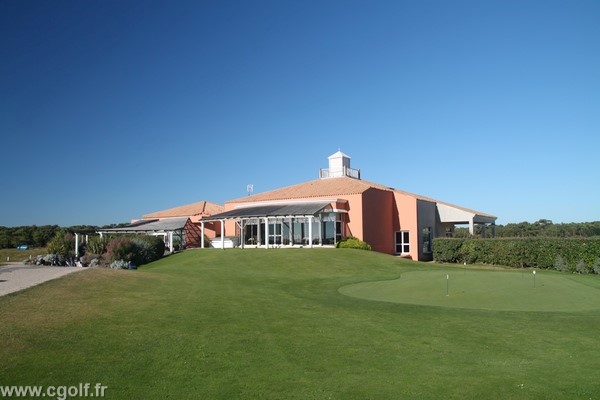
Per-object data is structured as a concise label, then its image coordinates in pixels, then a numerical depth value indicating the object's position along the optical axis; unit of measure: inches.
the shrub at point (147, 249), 1221.1
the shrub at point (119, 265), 917.4
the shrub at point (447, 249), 1310.3
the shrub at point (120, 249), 1091.8
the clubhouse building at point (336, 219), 1460.4
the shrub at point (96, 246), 1168.8
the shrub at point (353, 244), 1364.4
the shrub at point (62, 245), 1124.5
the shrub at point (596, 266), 975.1
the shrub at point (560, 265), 1050.1
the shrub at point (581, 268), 1006.4
